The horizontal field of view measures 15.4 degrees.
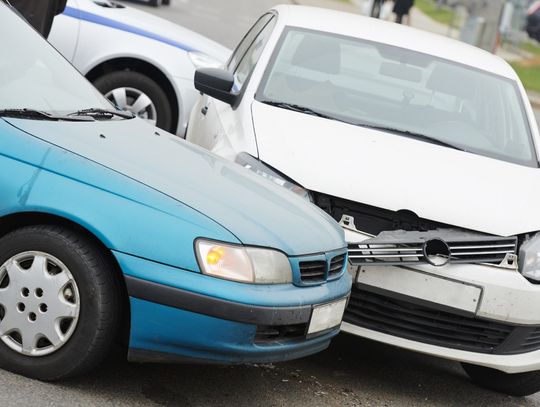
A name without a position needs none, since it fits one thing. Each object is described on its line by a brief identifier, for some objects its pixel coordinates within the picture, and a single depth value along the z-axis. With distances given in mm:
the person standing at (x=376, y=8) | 41938
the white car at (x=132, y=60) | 15086
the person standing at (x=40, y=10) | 13370
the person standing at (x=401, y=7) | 40369
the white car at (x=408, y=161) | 8977
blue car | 7390
